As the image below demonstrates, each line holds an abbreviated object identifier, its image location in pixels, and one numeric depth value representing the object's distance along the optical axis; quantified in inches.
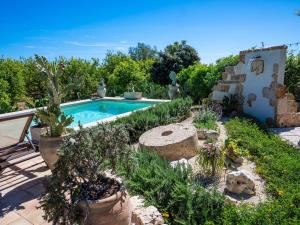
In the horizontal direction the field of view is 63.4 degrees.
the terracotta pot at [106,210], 96.7
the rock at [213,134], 245.8
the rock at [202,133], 257.1
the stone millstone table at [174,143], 206.2
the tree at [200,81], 469.1
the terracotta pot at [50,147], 159.3
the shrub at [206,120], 275.0
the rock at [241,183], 150.9
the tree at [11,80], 507.8
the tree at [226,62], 441.9
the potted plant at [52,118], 160.1
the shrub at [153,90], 569.0
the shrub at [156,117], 268.6
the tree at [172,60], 724.0
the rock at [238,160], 190.9
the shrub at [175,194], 129.2
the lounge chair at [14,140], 176.9
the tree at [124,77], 637.3
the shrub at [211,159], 171.3
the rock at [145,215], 116.6
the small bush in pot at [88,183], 97.3
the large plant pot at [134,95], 555.9
